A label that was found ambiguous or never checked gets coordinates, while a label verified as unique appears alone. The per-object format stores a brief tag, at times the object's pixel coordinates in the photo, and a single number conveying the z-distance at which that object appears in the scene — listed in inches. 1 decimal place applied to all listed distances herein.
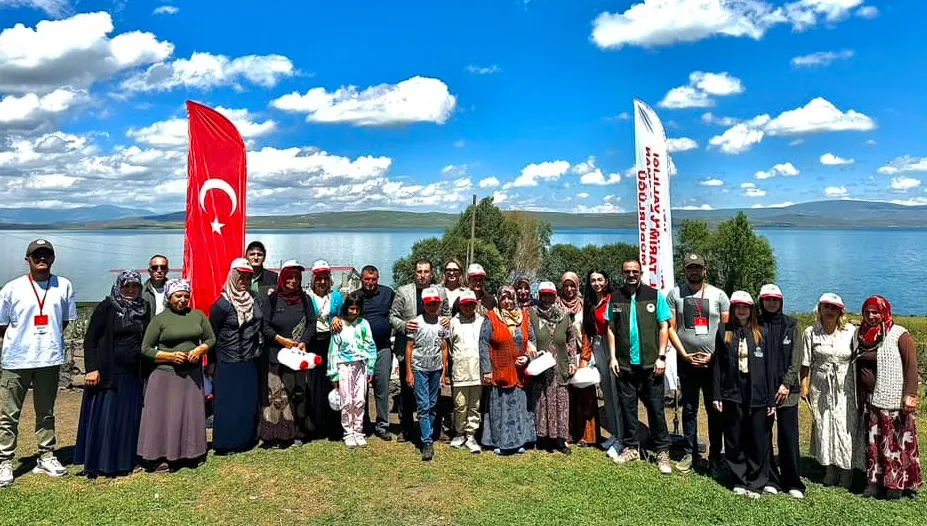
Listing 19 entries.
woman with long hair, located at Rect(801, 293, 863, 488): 190.1
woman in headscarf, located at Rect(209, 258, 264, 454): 209.9
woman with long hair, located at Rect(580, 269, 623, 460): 222.1
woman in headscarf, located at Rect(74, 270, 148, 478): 191.3
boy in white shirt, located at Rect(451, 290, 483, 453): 219.6
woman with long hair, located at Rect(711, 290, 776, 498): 186.4
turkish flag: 261.3
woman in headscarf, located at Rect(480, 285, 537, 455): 216.4
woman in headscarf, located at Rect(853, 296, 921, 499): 180.9
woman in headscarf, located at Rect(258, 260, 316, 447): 217.8
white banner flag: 289.7
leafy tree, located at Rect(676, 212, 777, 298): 2098.9
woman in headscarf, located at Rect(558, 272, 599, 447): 231.8
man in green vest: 210.4
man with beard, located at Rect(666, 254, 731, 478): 209.2
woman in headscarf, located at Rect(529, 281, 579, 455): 220.8
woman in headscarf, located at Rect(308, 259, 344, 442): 226.7
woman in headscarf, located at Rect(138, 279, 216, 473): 195.2
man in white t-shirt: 186.4
